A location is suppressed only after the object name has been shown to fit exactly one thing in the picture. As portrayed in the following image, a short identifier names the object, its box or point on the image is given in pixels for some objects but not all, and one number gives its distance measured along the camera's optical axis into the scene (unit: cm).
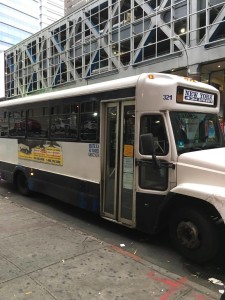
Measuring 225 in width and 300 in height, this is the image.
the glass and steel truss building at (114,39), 1481
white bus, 360
